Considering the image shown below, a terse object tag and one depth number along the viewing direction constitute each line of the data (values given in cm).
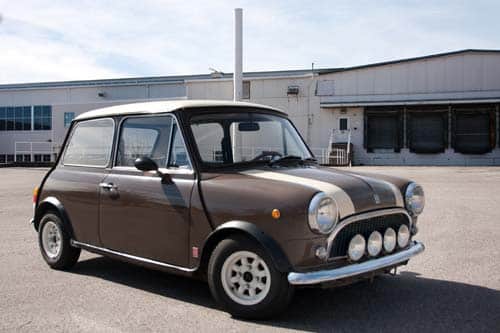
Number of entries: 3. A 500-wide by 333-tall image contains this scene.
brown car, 418
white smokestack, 2153
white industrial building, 3138
